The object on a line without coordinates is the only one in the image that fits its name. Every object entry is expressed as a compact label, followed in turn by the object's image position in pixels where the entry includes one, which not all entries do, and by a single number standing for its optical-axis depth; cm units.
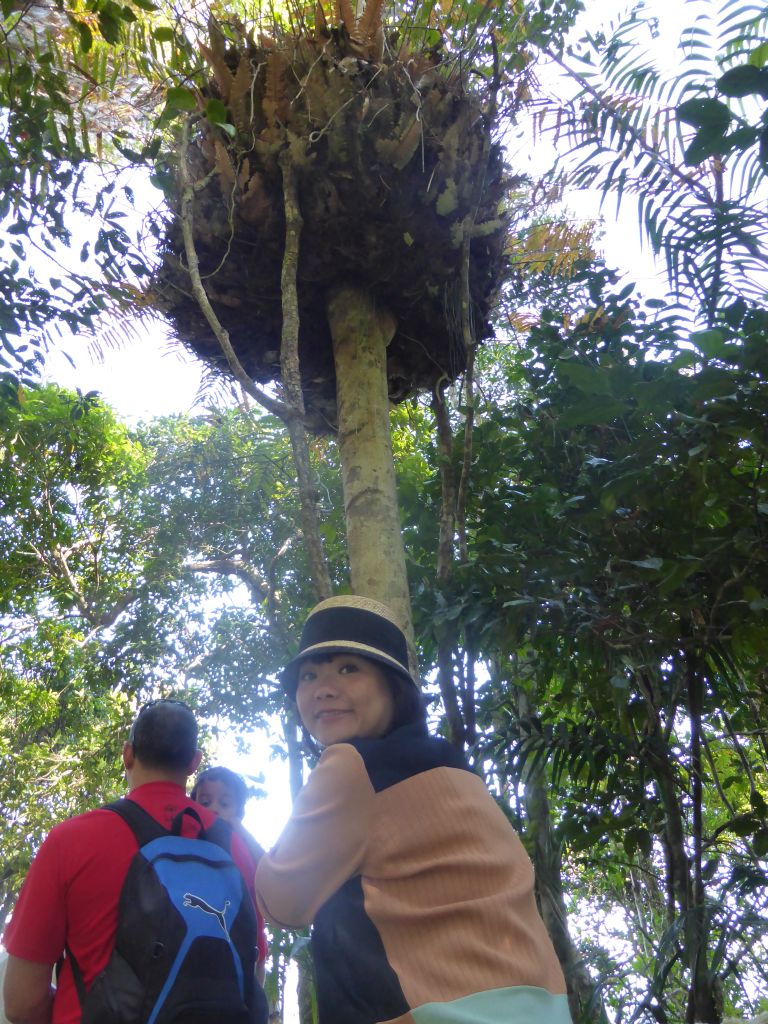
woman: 120
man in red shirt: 170
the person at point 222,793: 304
